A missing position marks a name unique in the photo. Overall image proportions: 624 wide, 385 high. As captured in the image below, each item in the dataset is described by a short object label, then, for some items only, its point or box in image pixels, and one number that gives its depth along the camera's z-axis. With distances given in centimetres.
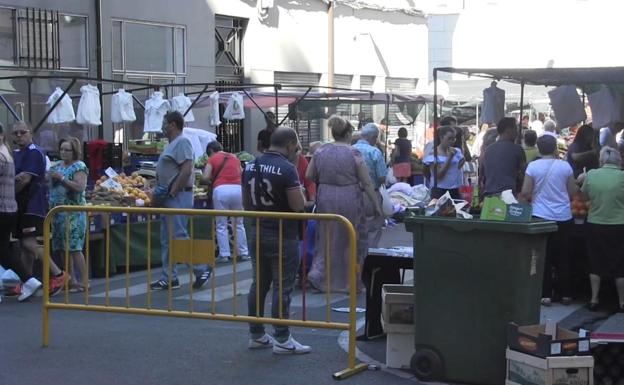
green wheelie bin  593
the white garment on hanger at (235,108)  1667
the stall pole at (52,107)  1363
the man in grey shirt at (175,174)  966
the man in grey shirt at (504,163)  993
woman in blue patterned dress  970
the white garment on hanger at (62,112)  1437
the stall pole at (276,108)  1628
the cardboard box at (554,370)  558
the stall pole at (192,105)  1557
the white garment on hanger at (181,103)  1598
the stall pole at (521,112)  1281
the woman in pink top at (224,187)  1168
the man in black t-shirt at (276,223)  690
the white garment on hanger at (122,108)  1534
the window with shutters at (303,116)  2359
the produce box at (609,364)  599
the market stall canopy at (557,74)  991
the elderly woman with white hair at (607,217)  850
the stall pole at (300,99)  1789
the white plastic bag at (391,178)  1758
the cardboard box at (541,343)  562
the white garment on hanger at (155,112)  1552
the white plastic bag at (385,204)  973
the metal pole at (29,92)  1351
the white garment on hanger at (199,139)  1558
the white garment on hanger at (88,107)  1460
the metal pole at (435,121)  1006
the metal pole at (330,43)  2569
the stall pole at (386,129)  1967
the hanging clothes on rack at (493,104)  1245
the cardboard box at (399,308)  661
